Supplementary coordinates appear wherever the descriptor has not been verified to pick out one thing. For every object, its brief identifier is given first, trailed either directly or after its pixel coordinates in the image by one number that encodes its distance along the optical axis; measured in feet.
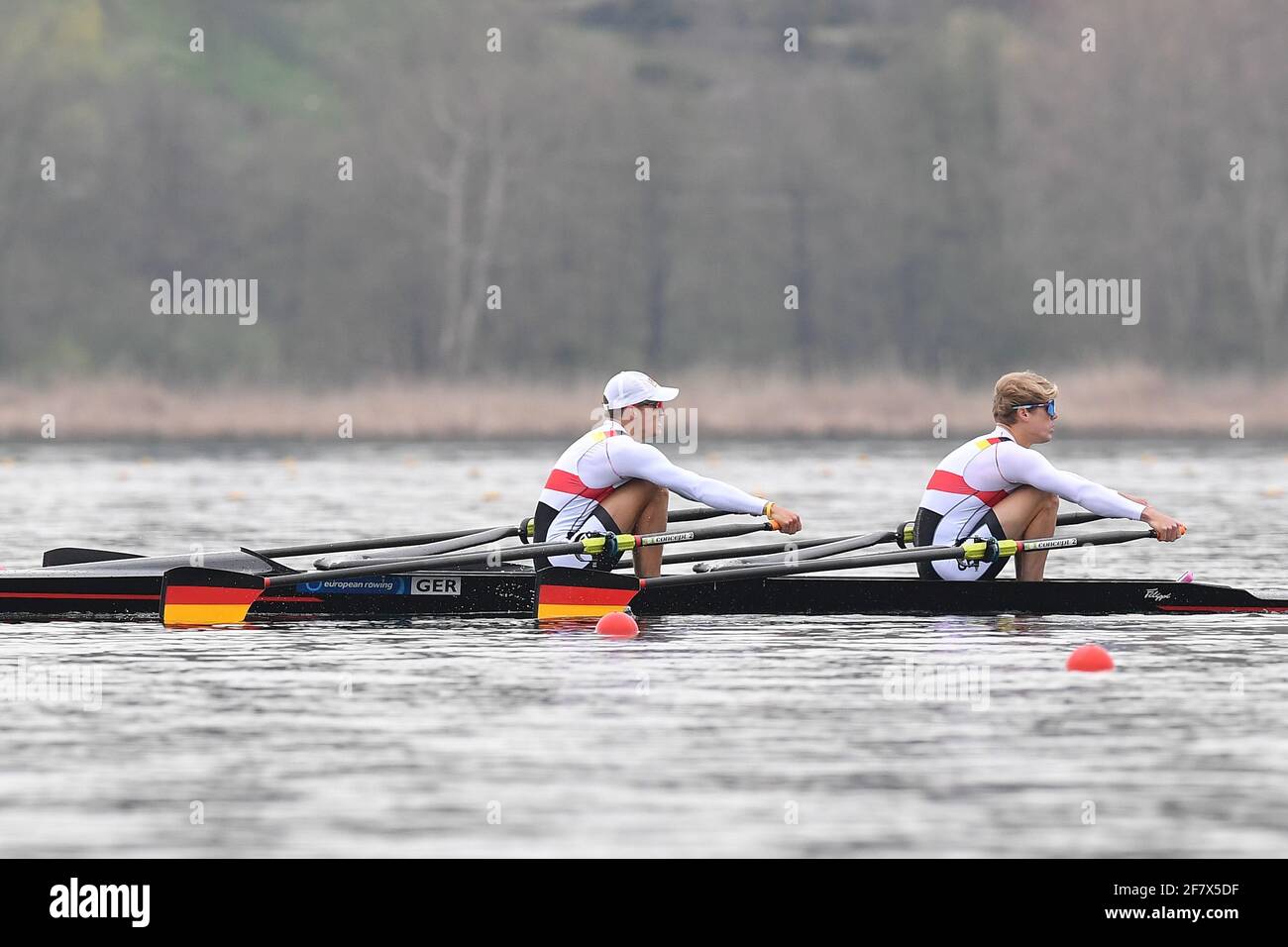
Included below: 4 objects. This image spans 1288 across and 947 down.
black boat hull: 39.70
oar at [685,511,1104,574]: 41.50
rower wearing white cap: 38.78
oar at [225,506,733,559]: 42.63
